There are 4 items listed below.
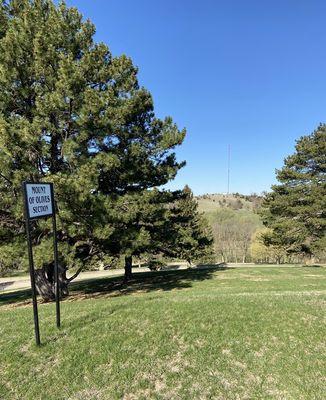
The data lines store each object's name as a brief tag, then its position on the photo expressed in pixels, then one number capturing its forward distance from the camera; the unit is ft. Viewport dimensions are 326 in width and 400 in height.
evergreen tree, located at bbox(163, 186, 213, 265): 52.19
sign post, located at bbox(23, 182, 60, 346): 17.78
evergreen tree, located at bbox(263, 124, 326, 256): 79.20
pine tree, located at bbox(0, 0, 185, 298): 33.12
